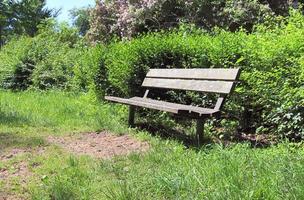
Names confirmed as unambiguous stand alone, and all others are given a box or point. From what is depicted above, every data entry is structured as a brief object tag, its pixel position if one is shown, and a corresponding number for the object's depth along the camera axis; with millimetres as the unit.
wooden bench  5285
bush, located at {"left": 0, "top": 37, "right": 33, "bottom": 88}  14945
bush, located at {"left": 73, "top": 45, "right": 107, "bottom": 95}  9328
